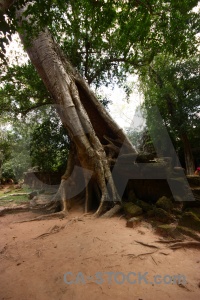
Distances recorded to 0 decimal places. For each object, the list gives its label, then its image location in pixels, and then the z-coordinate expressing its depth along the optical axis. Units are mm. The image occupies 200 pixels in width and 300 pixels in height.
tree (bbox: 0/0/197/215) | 3400
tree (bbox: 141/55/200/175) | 7021
